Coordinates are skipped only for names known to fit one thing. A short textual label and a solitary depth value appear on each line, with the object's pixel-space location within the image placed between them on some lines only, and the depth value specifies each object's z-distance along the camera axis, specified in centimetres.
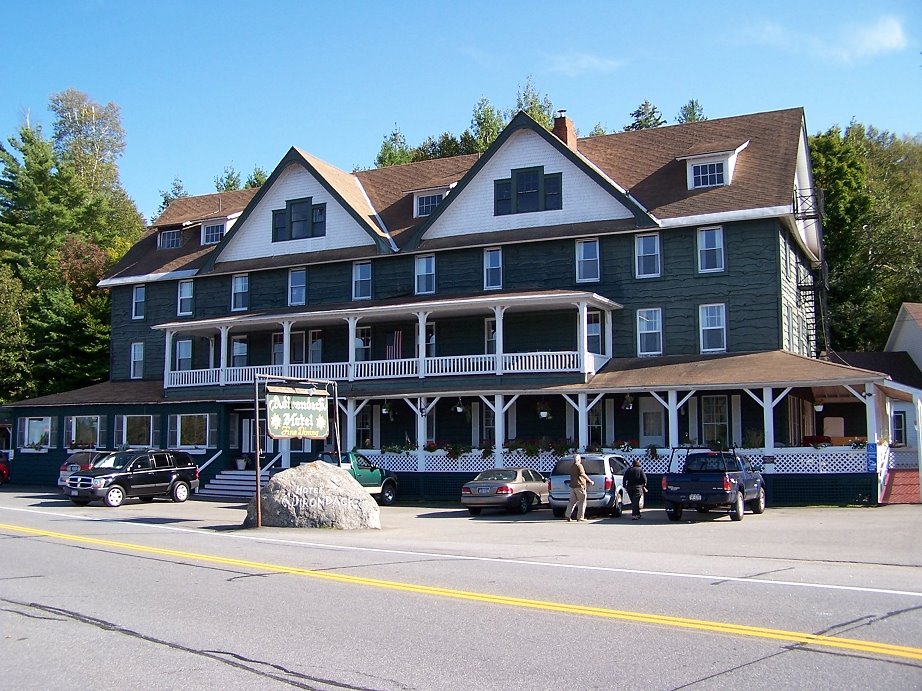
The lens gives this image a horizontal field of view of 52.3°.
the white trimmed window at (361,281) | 3884
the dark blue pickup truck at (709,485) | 2256
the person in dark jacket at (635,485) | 2438
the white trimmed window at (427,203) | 3988
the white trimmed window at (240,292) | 4159
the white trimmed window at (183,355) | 4331
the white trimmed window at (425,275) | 3747
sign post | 2344
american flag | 3784
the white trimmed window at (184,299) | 4338
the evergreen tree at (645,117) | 7738
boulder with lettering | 2222
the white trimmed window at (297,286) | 4026
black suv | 3019
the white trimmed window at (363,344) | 3864
